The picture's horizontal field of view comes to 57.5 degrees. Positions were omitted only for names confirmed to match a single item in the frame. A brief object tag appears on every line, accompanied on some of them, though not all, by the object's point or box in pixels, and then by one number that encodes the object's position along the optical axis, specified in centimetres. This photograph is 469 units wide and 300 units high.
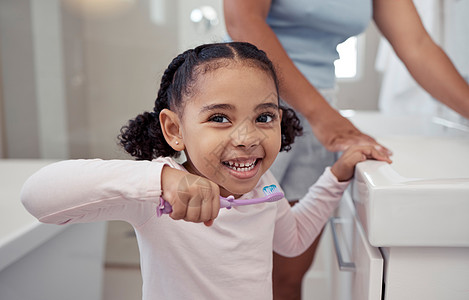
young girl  42
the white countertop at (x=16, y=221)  90
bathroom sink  47
